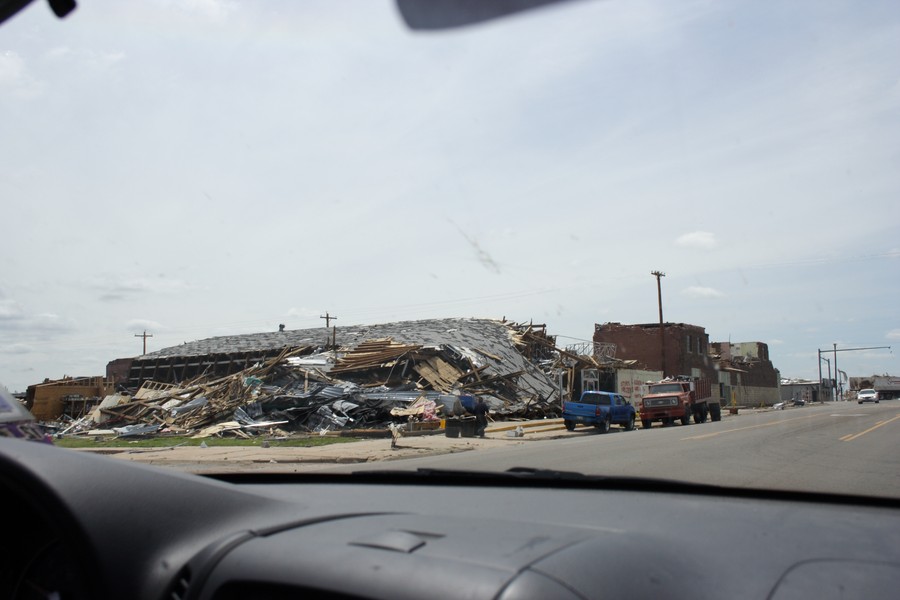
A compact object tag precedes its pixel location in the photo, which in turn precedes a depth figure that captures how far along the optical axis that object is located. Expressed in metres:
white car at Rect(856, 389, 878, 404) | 79.12
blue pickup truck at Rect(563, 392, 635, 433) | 32.62
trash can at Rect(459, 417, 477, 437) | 27.12
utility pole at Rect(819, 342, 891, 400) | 110.94
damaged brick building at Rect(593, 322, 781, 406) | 67.38
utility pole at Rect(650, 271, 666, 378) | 57.38
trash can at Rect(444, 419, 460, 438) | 26.86
